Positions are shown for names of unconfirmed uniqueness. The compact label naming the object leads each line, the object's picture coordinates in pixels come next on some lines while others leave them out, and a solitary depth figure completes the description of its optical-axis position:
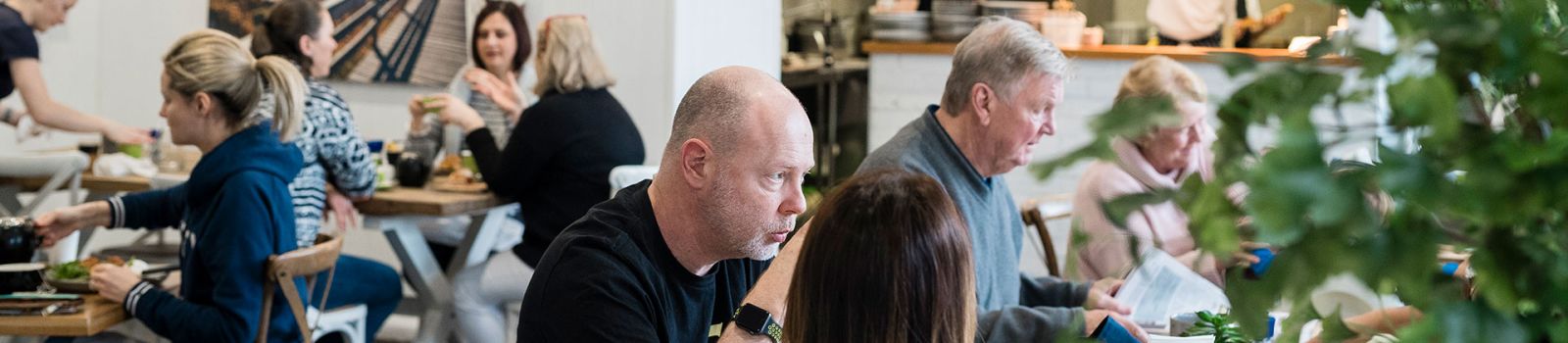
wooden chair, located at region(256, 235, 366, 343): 3.08
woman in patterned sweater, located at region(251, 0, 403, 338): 4.02
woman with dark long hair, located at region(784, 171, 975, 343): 1.57
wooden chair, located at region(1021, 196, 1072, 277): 3.78
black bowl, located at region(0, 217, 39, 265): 3.07
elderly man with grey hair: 2.86
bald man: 1.94
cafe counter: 6.29
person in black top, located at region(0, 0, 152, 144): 5.16
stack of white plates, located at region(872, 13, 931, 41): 6.38
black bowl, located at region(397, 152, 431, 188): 4.65
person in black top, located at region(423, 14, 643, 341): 4.43
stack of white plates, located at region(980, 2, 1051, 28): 6.70
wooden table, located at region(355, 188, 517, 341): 4.33
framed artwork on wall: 6.08
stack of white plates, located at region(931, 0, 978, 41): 6.47
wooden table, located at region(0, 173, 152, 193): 4.69
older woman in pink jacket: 3.21
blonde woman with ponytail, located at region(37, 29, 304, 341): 3.00
